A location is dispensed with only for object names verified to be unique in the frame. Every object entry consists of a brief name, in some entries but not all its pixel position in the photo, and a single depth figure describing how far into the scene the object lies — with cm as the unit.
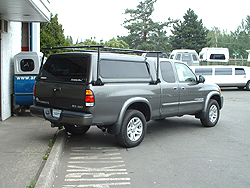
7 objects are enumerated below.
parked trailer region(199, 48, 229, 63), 3188
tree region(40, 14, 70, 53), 1858
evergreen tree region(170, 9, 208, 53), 5144
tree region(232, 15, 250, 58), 7431
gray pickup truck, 591
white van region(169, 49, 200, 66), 2619
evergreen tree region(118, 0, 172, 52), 4538
